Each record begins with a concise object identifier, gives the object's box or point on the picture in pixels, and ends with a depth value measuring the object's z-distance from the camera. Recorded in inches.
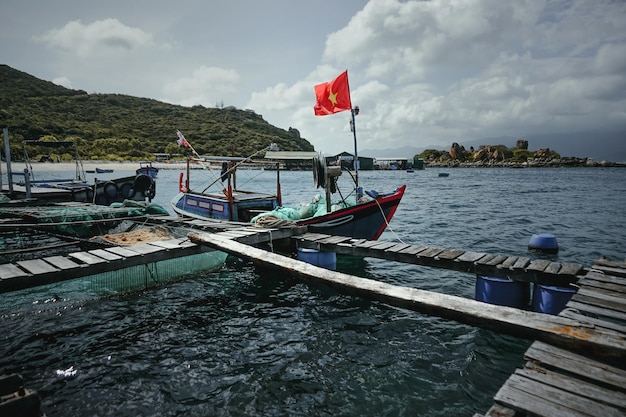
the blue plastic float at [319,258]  411.5
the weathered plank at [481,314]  149.4
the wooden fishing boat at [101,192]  872.9
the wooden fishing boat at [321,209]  486.6
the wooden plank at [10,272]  246.1
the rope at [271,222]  433.1
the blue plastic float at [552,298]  270.7
